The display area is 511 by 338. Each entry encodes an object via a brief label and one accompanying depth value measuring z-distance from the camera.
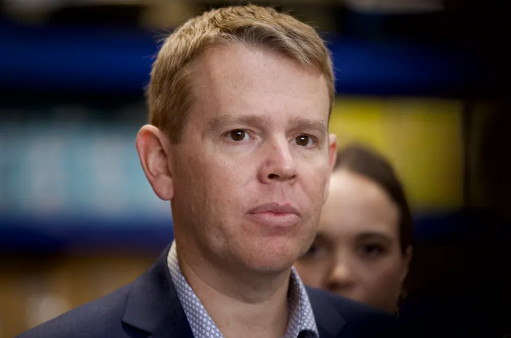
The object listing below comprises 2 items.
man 1.82
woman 1.98
